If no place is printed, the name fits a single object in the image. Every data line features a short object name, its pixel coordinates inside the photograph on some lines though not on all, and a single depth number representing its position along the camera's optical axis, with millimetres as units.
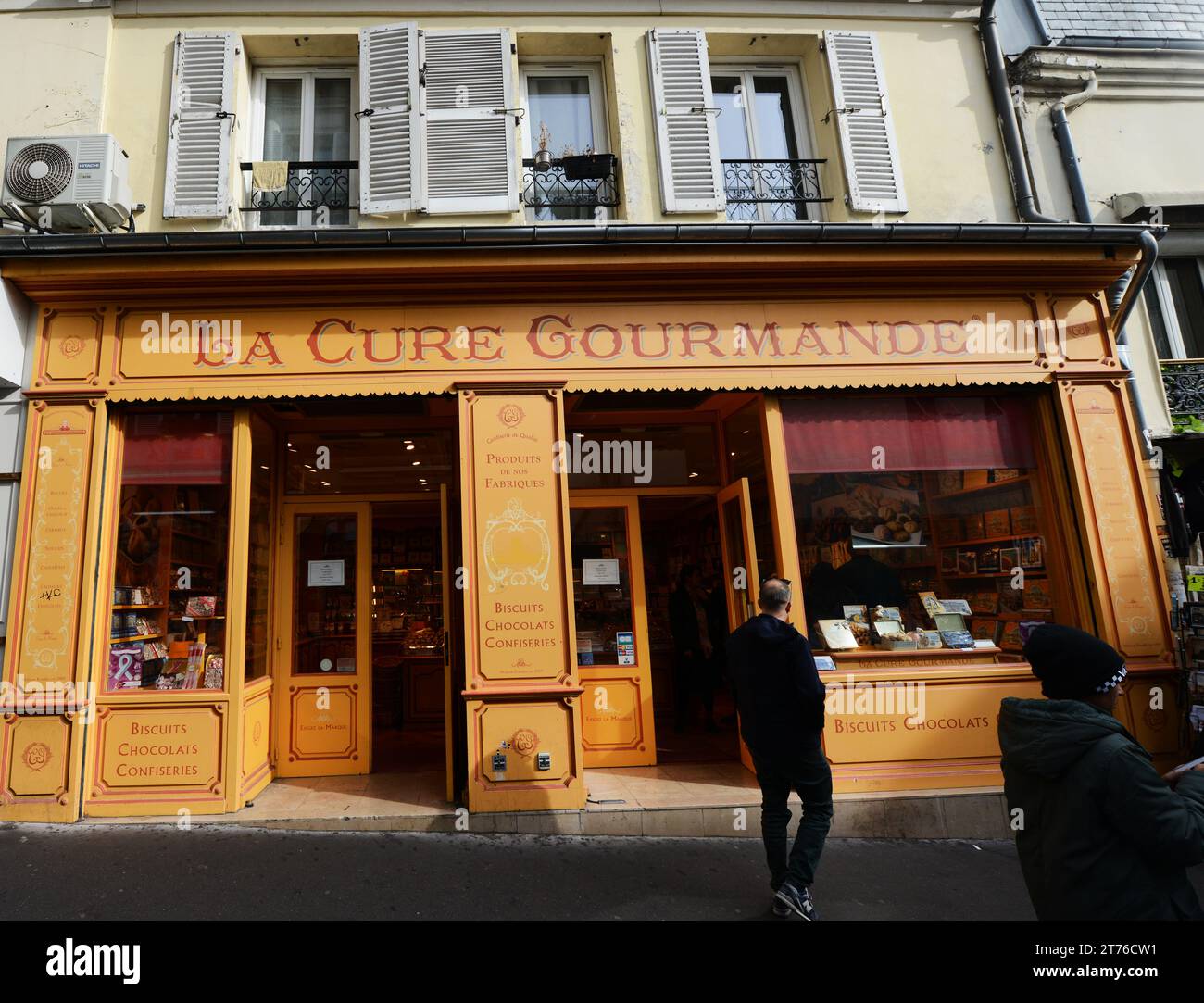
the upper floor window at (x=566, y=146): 6141
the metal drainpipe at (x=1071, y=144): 6516
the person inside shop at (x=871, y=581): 5883
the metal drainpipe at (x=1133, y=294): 5875
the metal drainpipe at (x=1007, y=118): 6301
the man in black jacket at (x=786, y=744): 3561
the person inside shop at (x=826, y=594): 5688
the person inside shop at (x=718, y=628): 7113
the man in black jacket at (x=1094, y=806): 1862
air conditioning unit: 5395
